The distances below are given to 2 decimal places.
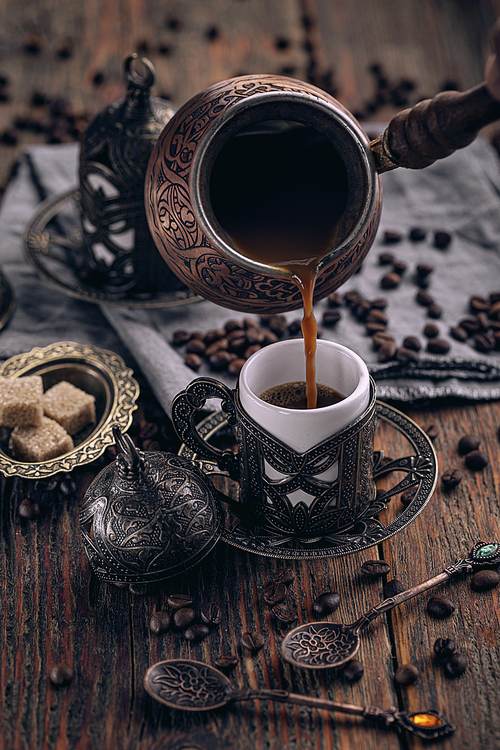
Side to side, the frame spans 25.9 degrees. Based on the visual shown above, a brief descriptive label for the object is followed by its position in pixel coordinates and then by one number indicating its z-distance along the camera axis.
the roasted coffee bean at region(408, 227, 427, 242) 0.73
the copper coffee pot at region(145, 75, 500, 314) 0.46
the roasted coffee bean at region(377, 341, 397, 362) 0.62
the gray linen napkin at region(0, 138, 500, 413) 0.61
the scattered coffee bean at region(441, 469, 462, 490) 0.54
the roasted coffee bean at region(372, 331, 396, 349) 0.64
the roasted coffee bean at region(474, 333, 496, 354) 0.63
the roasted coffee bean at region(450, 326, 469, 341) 0.64
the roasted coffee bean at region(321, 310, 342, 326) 0.66
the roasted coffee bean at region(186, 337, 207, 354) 0.63
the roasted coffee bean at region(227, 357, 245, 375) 0.62
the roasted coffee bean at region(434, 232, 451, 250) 0.72
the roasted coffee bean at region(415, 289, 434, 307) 0.67
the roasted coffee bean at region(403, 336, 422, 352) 0.63
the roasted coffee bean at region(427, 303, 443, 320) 0.66
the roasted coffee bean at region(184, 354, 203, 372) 0.62
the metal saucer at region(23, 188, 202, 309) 0.65
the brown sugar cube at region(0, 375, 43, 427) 0.55
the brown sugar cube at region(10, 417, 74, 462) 0.55
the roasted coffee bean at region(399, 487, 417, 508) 0.52
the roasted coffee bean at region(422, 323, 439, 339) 0.64
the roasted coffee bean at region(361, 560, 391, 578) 0.50
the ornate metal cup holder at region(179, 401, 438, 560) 0.49
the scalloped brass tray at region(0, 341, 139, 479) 0.57
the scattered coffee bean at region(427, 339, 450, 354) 0.63
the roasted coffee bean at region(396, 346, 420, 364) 0.61
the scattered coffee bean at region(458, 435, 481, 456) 0.56
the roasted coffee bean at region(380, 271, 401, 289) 0.69
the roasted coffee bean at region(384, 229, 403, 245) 0.73
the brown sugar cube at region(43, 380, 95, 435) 0.57
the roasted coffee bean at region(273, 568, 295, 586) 0.50
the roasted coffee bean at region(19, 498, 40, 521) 0.53
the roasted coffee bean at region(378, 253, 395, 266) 0.71
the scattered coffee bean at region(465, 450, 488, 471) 0.55
